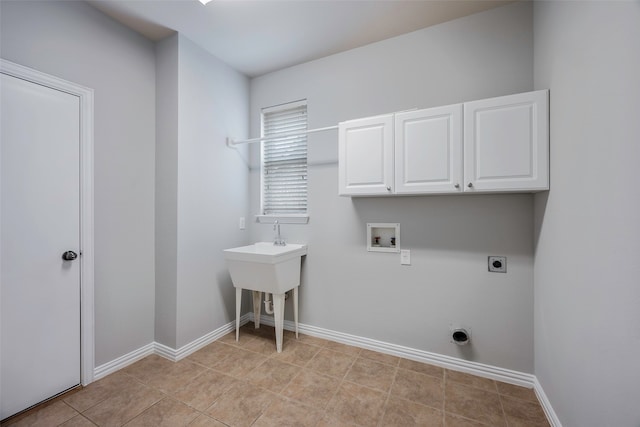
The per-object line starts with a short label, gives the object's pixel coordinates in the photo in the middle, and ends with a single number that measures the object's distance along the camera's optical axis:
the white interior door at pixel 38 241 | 1.57
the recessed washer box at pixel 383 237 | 2.30
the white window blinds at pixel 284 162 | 2.84
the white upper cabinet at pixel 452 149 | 1.62
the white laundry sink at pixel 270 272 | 2.29
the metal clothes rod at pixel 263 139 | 2.36
